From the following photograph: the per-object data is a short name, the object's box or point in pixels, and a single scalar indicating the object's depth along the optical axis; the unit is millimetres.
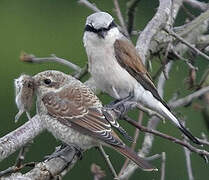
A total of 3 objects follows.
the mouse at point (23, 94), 5719
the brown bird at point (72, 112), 6043
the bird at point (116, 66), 7152
